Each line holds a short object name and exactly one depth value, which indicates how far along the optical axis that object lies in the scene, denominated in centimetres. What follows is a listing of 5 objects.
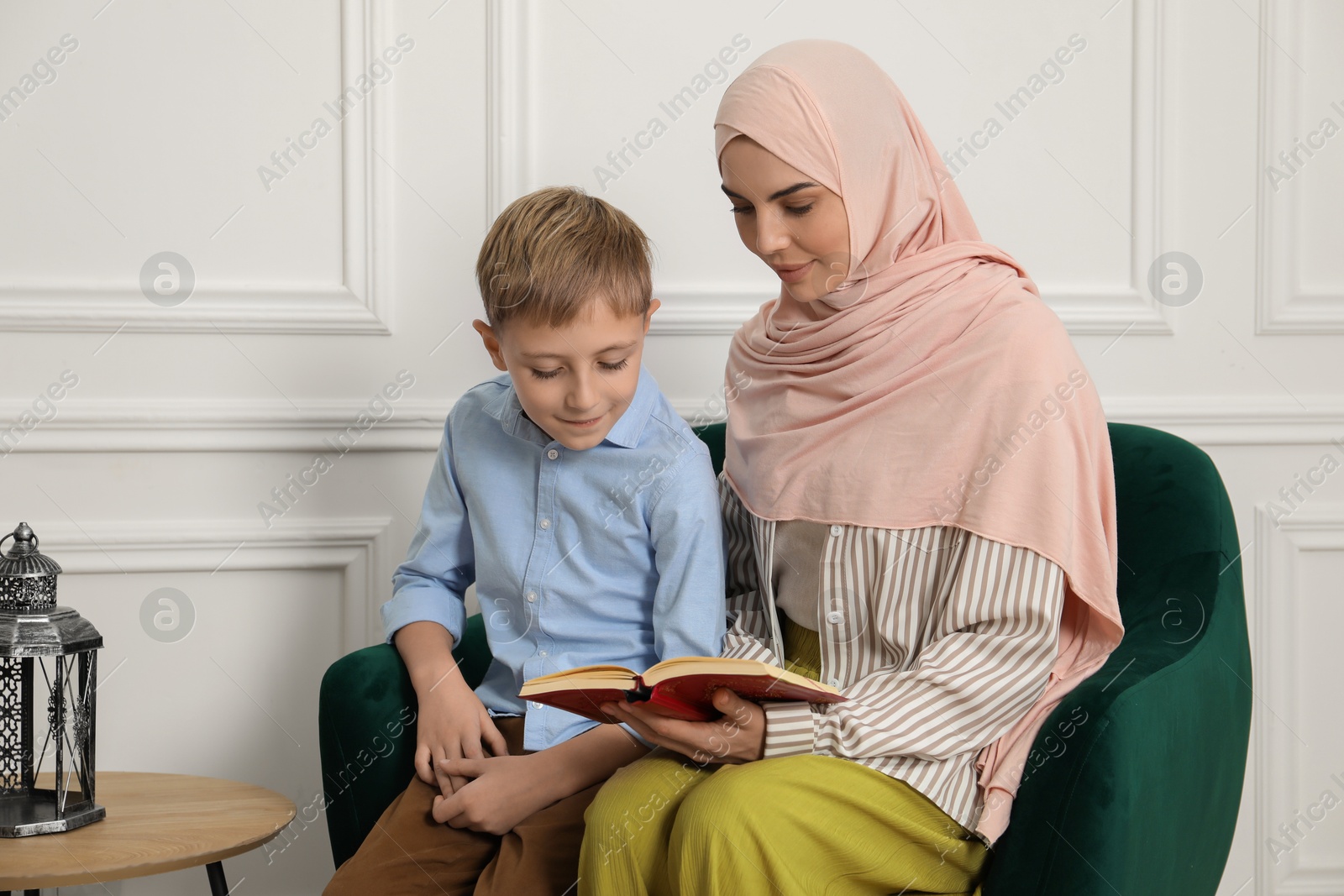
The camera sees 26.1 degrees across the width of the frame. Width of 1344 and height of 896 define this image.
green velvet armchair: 227
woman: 231
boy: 241
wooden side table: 234
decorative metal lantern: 243
